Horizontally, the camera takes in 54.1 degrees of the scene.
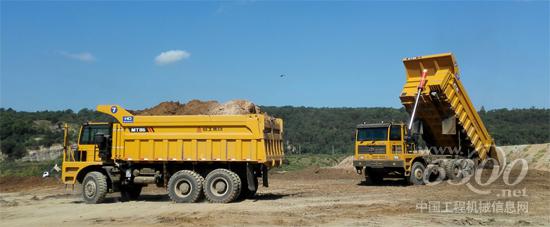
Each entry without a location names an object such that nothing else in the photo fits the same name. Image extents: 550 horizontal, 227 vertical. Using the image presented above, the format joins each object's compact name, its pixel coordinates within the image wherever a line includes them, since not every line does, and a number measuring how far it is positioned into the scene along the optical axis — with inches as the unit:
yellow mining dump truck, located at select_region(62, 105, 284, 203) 597.6
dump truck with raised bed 788.0
